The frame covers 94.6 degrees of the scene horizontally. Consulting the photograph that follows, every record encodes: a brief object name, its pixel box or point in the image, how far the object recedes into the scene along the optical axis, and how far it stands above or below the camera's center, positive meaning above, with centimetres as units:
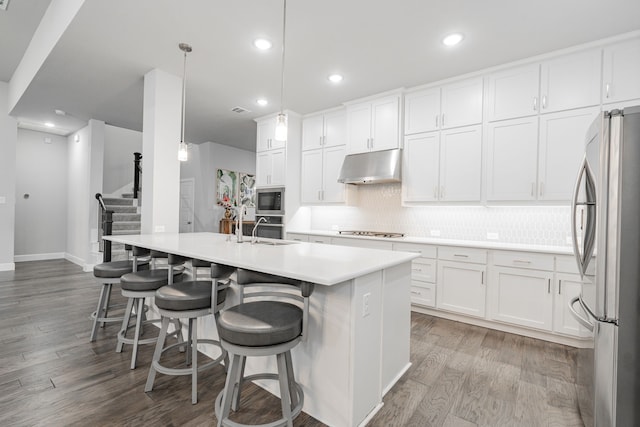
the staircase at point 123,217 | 606 -19
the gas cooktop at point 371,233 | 418 -29
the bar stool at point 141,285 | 223 -60
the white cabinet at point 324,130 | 464 +135
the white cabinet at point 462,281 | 312 -72
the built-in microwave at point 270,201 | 496 +18
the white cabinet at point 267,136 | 511 +135
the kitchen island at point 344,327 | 156 -67
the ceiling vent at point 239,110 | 476 +166
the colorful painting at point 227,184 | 723 +66
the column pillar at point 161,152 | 355 +70
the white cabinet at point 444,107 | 344 +134
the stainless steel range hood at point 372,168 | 393 +64
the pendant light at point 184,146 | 299 +66
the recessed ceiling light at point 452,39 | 272 +166
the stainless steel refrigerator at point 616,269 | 132 -24
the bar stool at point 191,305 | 184 -60
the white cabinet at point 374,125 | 400 +126
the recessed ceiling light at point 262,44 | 287 +165
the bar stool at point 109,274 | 271 -61
